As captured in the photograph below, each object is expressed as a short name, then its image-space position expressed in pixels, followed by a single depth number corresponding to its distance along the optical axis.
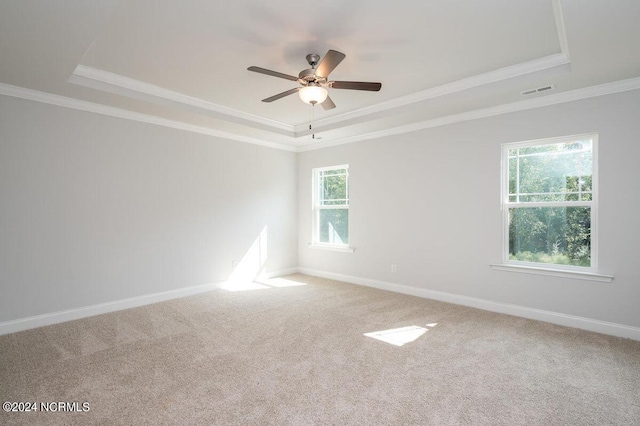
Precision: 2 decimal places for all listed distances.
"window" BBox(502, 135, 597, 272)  3.53
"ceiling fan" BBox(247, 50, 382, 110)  2.78
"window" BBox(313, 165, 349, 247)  5.86
